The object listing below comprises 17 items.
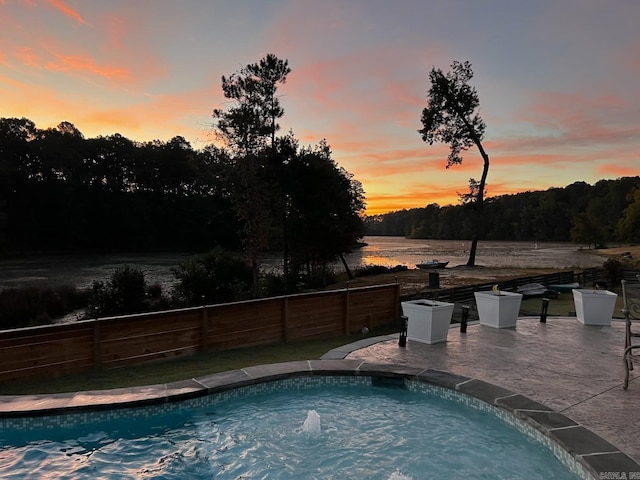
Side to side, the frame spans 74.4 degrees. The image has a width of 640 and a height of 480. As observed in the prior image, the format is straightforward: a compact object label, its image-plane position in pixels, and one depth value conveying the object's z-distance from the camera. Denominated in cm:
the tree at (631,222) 4881
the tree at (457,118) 2511
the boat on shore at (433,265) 2716
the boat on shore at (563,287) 1364
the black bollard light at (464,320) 744
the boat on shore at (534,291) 1221
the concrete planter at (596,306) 764
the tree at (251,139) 1834
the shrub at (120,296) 1421
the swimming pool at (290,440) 350
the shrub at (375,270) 2559
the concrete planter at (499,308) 767
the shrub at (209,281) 1580
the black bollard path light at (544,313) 818
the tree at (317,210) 2092
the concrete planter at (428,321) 660
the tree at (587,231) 5731
